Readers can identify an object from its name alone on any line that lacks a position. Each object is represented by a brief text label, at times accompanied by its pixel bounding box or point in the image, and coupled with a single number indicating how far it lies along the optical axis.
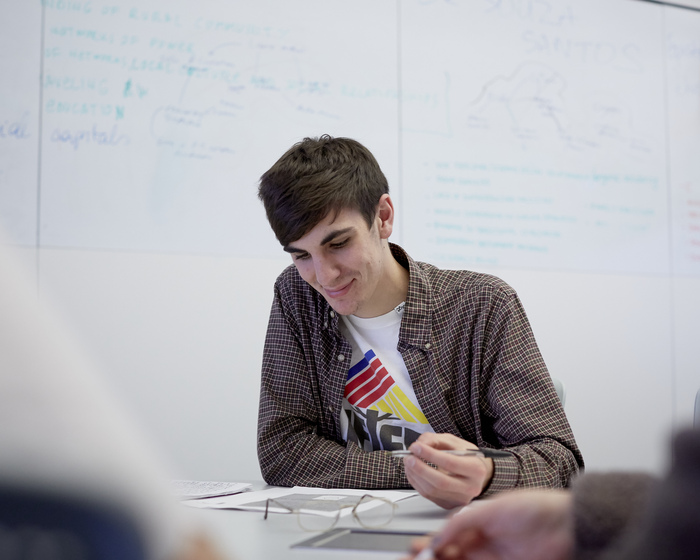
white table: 0.76
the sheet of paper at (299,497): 1.12
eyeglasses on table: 0.95
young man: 1.43
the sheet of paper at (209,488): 1.24
